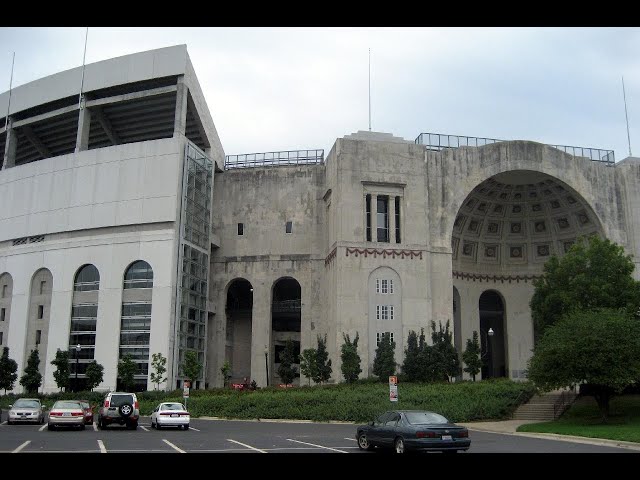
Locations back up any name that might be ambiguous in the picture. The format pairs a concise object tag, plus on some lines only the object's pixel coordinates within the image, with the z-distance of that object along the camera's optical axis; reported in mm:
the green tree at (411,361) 50188
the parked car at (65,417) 29469
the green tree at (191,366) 53375
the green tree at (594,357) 33000
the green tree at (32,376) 55469
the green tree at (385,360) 50625
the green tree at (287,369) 53406
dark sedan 18156
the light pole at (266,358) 60888
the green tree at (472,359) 54094
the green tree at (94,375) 53375
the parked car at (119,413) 30531
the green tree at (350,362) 50531
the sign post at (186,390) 38762
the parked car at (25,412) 33250
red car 32875
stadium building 55875
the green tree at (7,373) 56938
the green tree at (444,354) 50406
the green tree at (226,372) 55375
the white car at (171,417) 30734
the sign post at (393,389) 26033
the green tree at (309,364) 52188
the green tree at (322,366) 52156
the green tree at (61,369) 53469
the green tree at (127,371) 52656
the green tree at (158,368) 52484
